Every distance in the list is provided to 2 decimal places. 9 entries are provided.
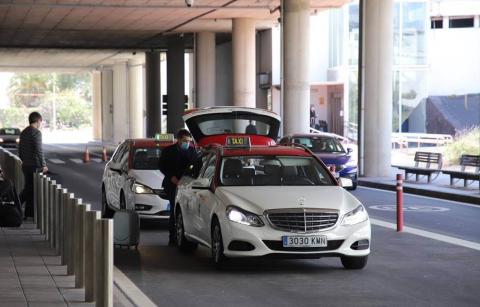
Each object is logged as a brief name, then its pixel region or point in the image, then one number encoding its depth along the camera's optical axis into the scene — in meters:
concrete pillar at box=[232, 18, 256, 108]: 48.66
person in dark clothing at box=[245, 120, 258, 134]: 23.01
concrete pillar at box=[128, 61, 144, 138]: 80.44
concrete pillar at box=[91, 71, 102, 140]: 99.69
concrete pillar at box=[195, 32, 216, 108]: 55.69
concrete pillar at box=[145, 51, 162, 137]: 66.31
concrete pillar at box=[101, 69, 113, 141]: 89.69
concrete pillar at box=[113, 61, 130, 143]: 85.75
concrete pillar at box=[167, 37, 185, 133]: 59.78
